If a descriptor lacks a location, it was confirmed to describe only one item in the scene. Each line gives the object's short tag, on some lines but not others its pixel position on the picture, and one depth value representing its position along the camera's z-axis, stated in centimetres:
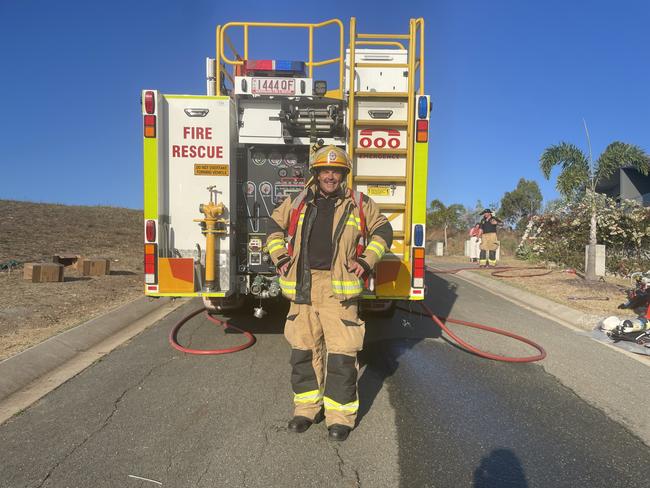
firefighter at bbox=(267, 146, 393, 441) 324
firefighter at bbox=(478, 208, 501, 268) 1426
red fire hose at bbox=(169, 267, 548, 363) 493
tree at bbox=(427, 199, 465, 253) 3341
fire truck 463
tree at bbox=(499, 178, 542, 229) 4369
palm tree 1218
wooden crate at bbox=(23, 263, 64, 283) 902
